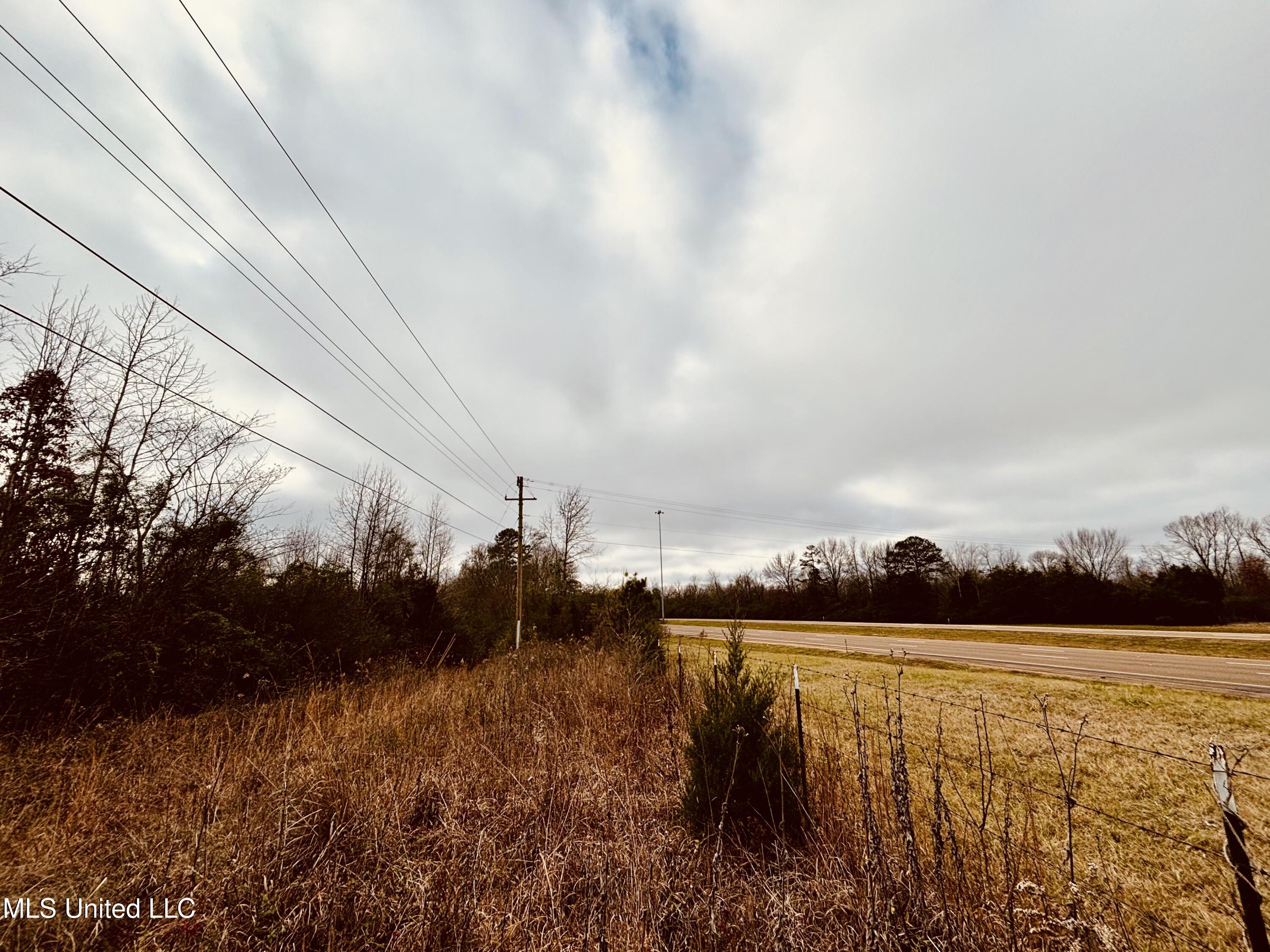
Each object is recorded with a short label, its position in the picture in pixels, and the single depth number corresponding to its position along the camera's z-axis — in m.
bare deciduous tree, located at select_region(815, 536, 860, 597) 50.44
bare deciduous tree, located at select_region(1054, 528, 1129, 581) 51.47
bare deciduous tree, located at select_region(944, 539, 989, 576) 42.78
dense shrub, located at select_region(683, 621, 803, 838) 4.49
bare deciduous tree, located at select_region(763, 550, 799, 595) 53.12
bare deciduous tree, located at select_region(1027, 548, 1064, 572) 35.56
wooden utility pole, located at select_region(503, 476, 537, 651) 18.72
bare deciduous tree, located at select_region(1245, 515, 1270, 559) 36.72
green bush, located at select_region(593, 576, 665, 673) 10.66
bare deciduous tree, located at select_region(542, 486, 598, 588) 28.67
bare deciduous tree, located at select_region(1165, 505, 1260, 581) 42.38
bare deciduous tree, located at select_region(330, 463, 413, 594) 19.80
